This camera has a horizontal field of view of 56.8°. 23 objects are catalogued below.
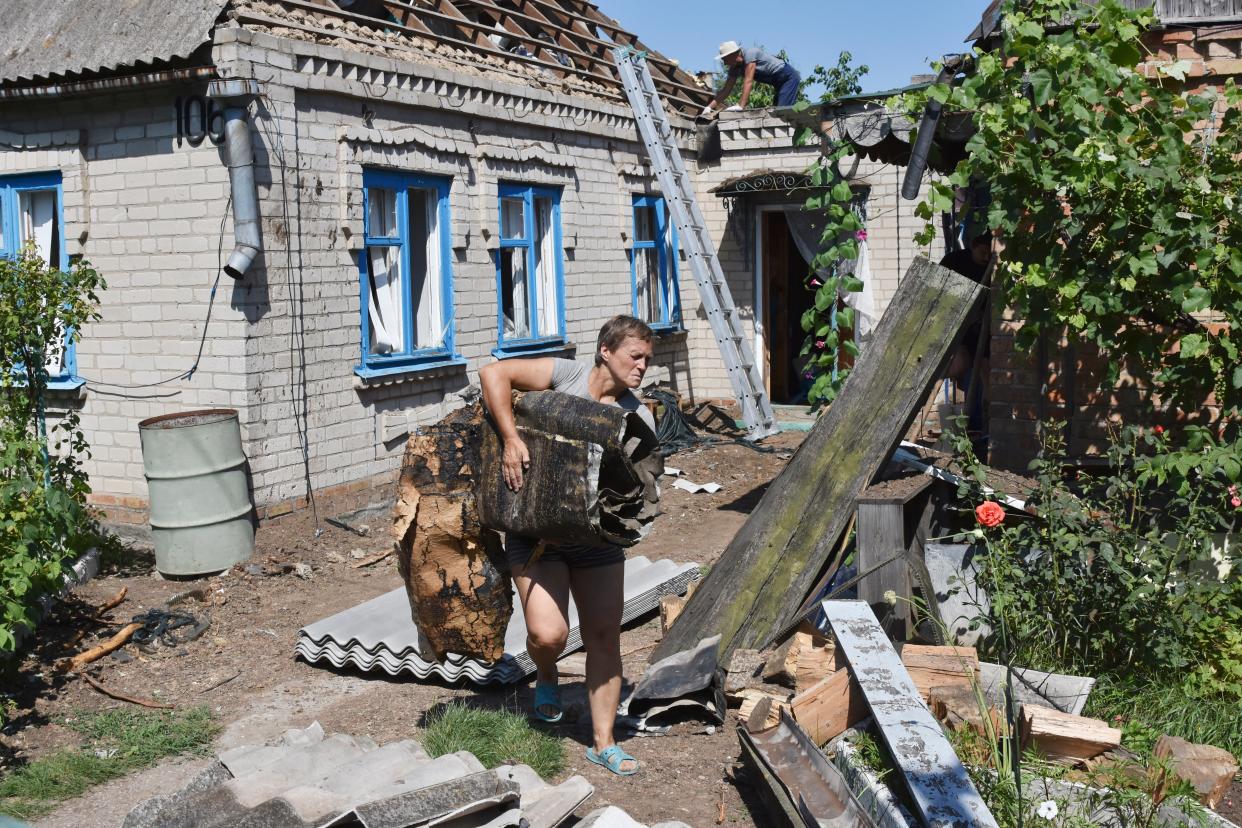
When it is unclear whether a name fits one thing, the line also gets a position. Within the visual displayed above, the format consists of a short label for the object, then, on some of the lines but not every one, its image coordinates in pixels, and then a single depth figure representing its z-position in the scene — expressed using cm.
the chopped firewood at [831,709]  413
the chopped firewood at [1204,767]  369
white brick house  776
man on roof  1378
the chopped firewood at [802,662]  468
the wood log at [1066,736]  376
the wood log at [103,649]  573
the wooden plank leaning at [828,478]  520
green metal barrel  725
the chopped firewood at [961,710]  395
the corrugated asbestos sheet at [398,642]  526
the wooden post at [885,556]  501
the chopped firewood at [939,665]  434
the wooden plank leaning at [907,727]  322
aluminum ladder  1184
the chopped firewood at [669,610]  577
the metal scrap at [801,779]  346
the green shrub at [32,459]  489
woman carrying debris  404
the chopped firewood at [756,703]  420
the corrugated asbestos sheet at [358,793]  327
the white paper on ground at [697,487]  996
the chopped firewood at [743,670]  485
